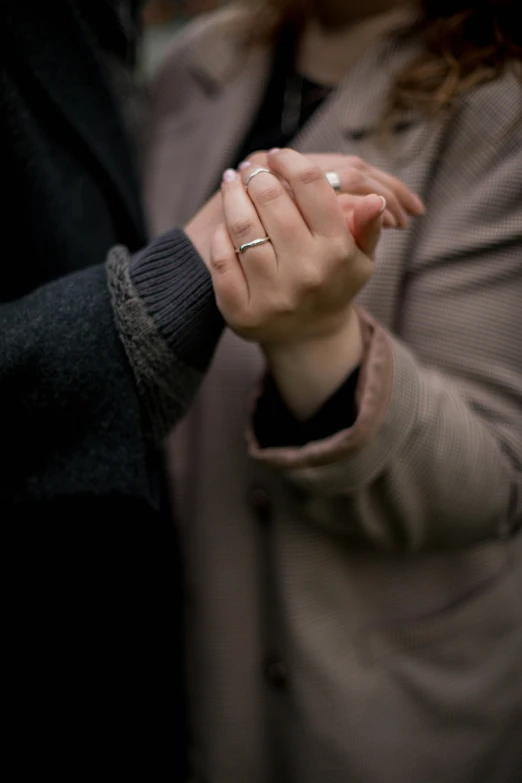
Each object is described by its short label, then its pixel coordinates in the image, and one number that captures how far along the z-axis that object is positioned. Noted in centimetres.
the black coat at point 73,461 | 51
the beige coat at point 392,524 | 60
